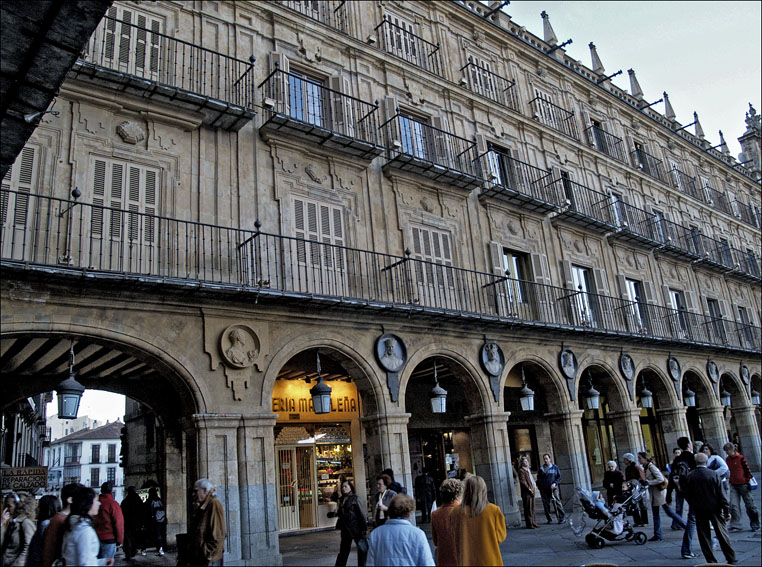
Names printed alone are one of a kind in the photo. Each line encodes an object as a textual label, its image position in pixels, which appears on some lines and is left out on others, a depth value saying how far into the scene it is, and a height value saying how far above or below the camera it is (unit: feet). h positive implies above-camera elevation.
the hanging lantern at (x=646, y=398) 56.75 +2.30
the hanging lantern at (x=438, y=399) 40.04 +2.86
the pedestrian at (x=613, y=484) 33.24 -3.16
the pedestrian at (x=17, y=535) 22.75 -1.97
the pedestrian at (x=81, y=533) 16.60 -1.58
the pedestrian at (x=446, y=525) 16.38 -2.26
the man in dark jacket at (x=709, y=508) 24.64 -3.71
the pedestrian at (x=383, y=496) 24.57 -1.97
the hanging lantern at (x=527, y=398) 45.71 +2.67
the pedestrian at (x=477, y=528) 15.37 -2.29
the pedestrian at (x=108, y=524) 25.54 -2.14
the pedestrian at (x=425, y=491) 41.52 -3.26
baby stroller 31.60 -4.91
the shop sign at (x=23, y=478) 38.32 +0.20
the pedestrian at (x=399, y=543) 14.29 -2.28
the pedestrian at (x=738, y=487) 33.50 -4.13
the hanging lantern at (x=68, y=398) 27.25 +3.54
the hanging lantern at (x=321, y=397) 34.91 +3.19
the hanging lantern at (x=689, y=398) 62.82 +2.10
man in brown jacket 18.66 -2.17
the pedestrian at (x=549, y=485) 42.73 -3.74
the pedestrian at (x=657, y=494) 32.83 -3.91
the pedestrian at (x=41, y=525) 21.42 -1.64
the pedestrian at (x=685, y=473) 26.99 -2.85
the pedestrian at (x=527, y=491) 40.52 -3.77
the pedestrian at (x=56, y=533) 18.60 -1.71
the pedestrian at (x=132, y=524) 37.01 -3.31
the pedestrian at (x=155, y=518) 38.93 -3.17
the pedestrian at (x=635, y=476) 34.40 -2.94
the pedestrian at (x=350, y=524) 24.98 -3.09
